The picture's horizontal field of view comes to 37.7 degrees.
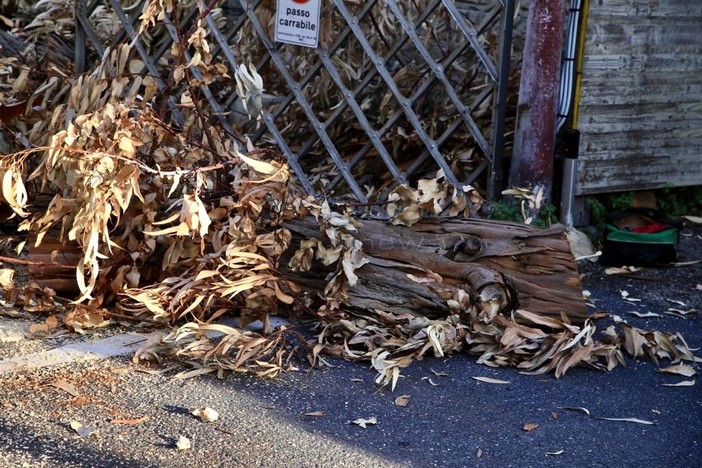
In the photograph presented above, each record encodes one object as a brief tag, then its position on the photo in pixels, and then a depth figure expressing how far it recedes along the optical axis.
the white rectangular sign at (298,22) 5.93
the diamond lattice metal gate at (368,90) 5.69
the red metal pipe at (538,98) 5.57
